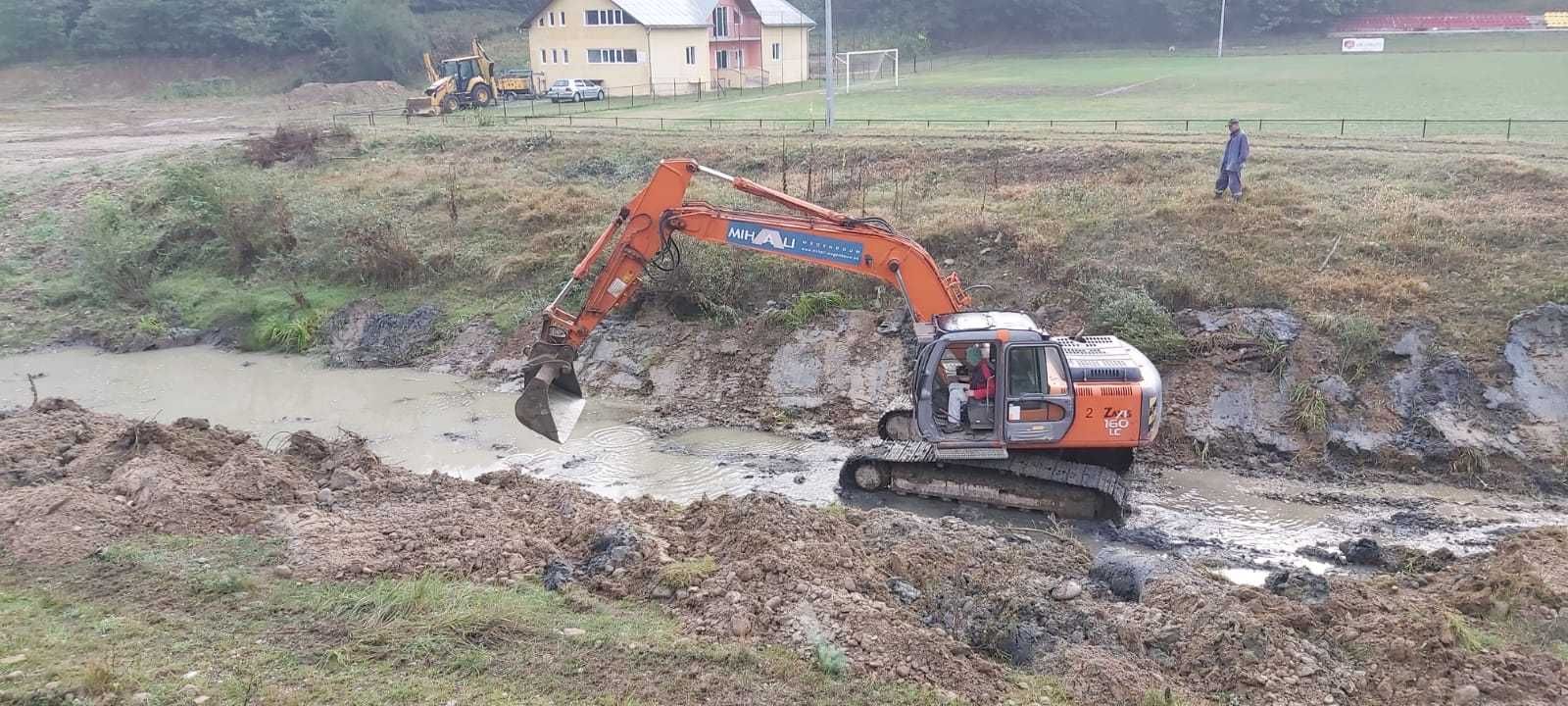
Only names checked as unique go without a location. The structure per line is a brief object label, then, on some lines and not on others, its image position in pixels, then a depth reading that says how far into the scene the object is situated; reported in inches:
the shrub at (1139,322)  550.3
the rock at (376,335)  676.7
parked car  1662.2
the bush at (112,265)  754.8
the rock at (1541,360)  484.7
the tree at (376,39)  2129.7
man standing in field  652.7
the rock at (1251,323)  542.3
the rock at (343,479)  424.8
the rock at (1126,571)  343.6
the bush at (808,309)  627.2
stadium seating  2593.5
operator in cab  431.5
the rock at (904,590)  326.6
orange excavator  426.3
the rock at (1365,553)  384.5
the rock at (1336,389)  507.2
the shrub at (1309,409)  498.3
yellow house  1776.6
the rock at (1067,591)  332.5
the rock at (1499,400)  487.5
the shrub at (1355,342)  521.3
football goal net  2042.3
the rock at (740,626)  297.9
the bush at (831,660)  277.7
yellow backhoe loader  1517.0
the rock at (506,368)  635.5
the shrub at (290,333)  697.6
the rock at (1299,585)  333.1
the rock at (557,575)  334.0
